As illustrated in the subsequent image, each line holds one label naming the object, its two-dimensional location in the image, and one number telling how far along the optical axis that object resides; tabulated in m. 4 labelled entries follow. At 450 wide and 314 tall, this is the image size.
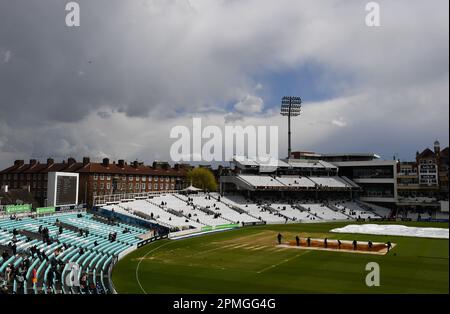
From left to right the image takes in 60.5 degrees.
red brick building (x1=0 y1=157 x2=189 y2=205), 92.19
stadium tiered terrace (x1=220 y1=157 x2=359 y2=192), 88.31
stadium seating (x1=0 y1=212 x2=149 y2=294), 24.06
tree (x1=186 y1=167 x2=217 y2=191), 114.69
